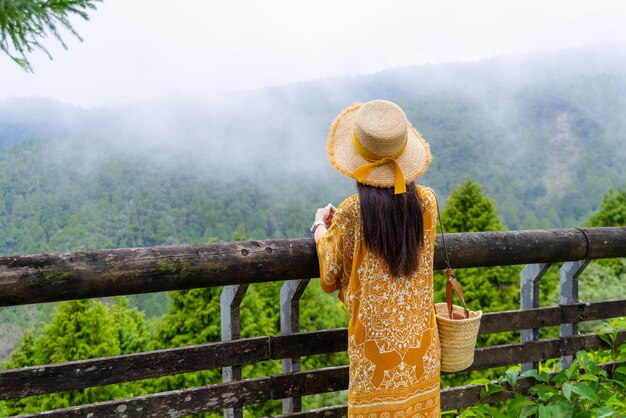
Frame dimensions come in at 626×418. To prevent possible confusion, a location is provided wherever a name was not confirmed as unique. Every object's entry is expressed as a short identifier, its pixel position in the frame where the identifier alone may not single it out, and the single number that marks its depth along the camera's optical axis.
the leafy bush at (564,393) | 2.52
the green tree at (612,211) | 18.47
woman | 1.96
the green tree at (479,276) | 13.42
